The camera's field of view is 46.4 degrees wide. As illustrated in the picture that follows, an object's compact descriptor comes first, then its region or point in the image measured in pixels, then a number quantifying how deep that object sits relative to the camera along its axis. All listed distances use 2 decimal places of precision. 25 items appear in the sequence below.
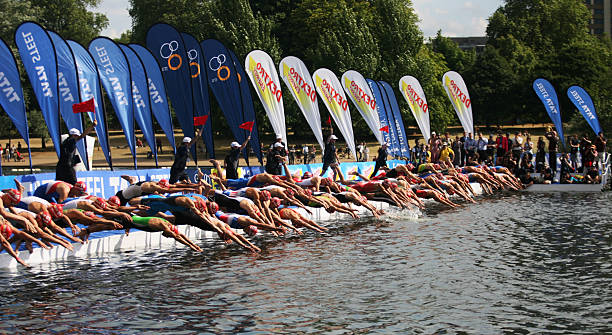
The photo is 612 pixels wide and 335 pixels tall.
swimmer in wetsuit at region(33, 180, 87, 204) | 16.38
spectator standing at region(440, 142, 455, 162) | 34.72
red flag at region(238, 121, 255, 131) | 27.95
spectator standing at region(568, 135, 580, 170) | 35.25
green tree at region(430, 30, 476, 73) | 108.00
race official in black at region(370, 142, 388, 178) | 30.83
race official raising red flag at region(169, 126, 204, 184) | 21.83
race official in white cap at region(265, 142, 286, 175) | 24.22
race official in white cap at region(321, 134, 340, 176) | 27.08
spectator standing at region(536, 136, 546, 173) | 35.72
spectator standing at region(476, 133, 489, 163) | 37.16
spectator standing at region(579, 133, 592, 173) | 34.03
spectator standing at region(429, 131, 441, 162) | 35.78
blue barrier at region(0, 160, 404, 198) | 19.66
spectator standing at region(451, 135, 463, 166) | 36.78
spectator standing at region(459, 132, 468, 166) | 37.75
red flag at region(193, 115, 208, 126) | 26.07
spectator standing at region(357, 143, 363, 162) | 53.55
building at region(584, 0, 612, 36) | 181.00
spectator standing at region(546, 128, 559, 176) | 35.59
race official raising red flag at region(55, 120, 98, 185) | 18.84
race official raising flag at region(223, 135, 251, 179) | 23.83
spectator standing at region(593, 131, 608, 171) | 34.41
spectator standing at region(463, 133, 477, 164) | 38.03
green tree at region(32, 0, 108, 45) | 91.56
